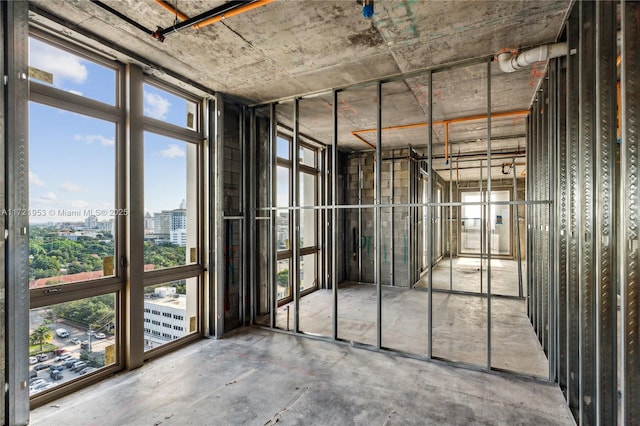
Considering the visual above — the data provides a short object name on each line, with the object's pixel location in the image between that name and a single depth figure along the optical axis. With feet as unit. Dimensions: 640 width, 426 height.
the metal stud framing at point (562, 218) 9.74
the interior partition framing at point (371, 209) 12.55
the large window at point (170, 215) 12.62
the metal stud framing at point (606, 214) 6.59
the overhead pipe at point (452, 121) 17.19
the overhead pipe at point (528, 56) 9.71
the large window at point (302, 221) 21.29
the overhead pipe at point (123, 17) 8.77
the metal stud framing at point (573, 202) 8.70
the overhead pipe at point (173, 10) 8.59
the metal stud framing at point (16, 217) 8.29
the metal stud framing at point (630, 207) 5.51
